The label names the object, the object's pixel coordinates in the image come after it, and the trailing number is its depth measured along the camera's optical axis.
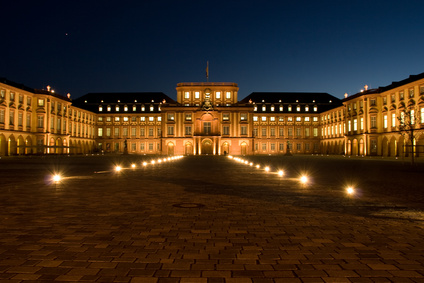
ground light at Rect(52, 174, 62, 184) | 18.06
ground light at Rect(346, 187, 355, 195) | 13.46
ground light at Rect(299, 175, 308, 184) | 17.89
